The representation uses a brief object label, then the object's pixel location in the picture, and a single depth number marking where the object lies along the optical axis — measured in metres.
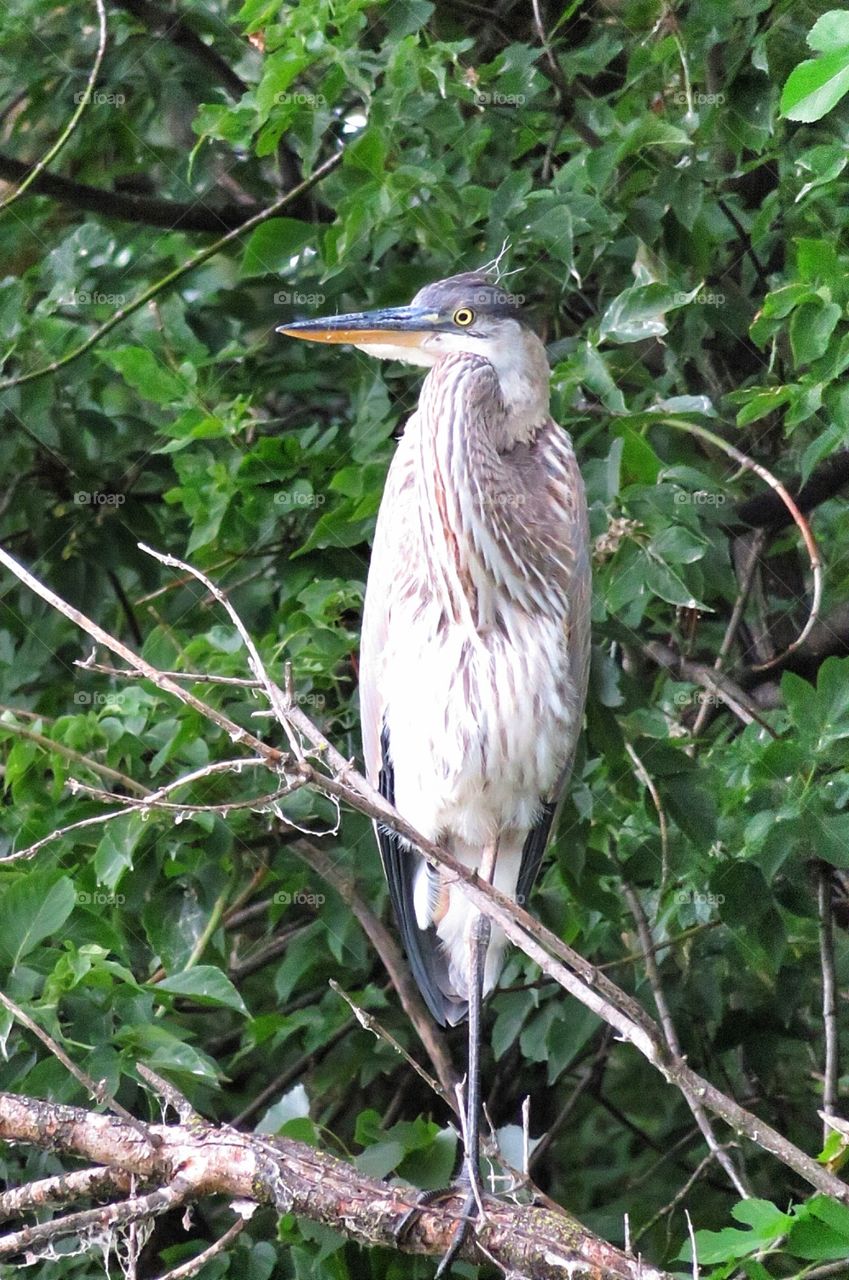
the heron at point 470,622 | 5.08
